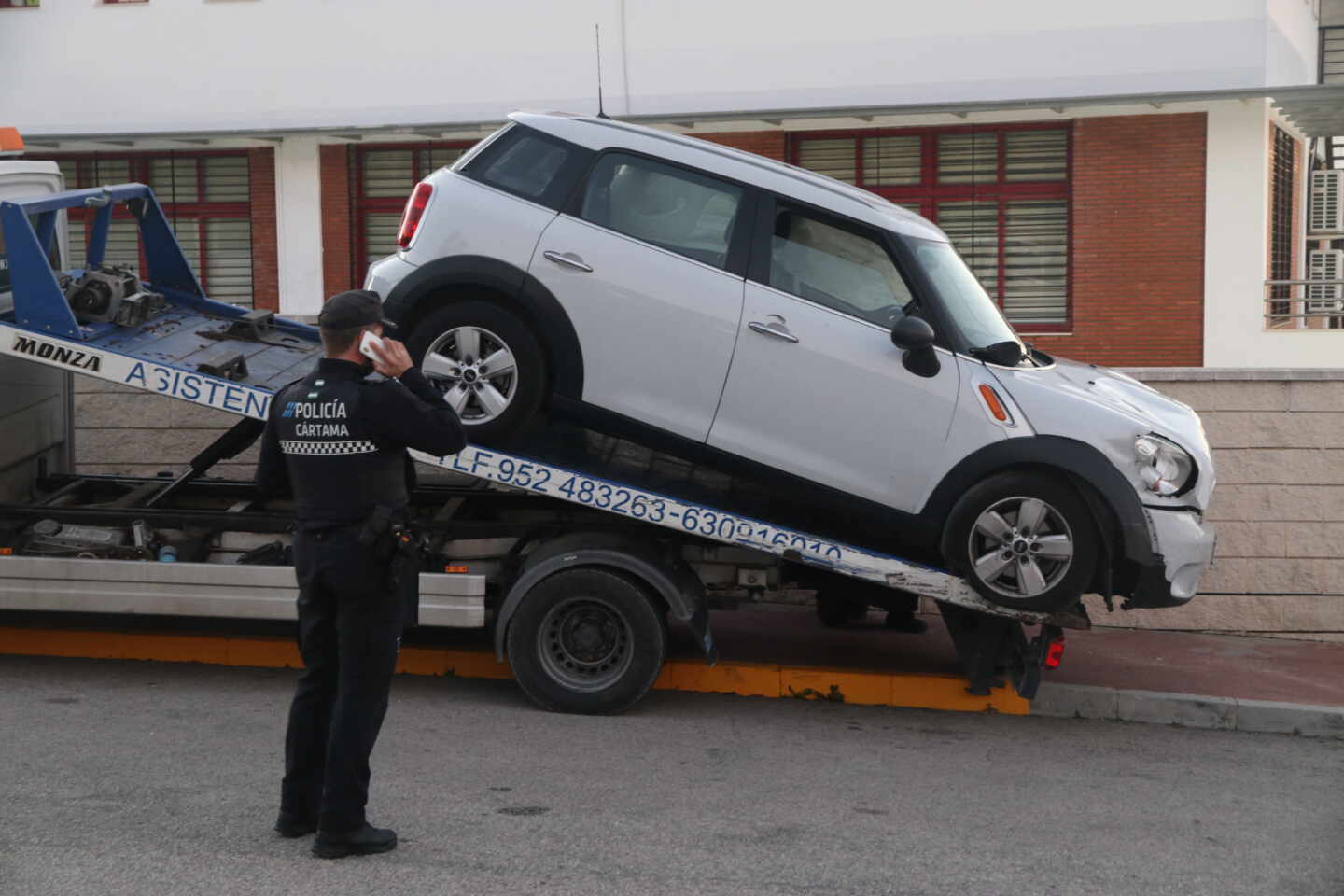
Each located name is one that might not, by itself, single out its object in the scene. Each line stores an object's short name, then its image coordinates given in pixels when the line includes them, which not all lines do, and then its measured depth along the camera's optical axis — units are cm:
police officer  505
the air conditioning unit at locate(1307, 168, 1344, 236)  2075
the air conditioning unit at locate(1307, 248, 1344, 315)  1938
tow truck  746
